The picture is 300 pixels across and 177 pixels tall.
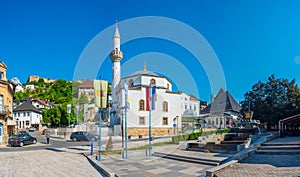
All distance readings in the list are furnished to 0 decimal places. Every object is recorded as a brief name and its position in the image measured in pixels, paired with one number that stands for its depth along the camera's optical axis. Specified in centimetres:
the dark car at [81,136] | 3259
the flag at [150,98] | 1661
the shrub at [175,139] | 2341
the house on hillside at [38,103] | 8275
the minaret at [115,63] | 4556
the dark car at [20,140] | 2478
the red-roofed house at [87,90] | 8890
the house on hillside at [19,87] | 11941
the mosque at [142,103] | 4097
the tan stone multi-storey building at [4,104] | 2688
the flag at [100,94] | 1578
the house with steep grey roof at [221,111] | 5078
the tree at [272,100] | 3466
